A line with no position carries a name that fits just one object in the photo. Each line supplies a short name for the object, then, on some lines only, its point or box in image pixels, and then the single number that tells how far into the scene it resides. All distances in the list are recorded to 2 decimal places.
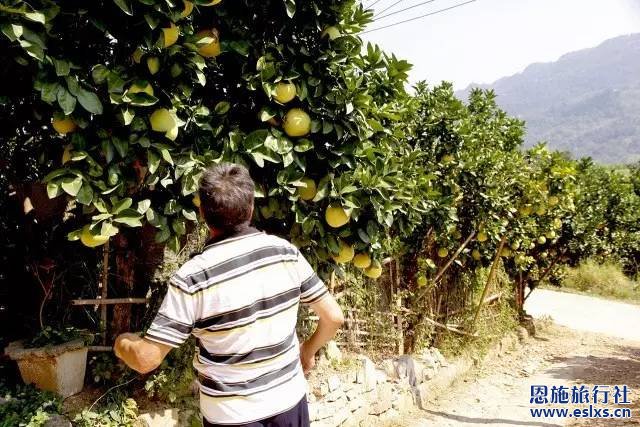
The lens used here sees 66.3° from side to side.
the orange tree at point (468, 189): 5.27
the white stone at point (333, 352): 4.62
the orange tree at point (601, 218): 9.64
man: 1.63
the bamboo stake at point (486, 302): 6.84
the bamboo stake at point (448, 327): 6.30
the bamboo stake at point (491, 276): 6.83
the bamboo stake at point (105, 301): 3.11
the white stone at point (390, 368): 5.20
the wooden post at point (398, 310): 5.76
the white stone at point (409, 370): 5.30
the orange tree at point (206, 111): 1.96
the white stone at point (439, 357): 6.10
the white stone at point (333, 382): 4.23
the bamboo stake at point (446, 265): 5.93
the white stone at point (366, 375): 4.63
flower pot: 2.82
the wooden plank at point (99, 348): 3.13
